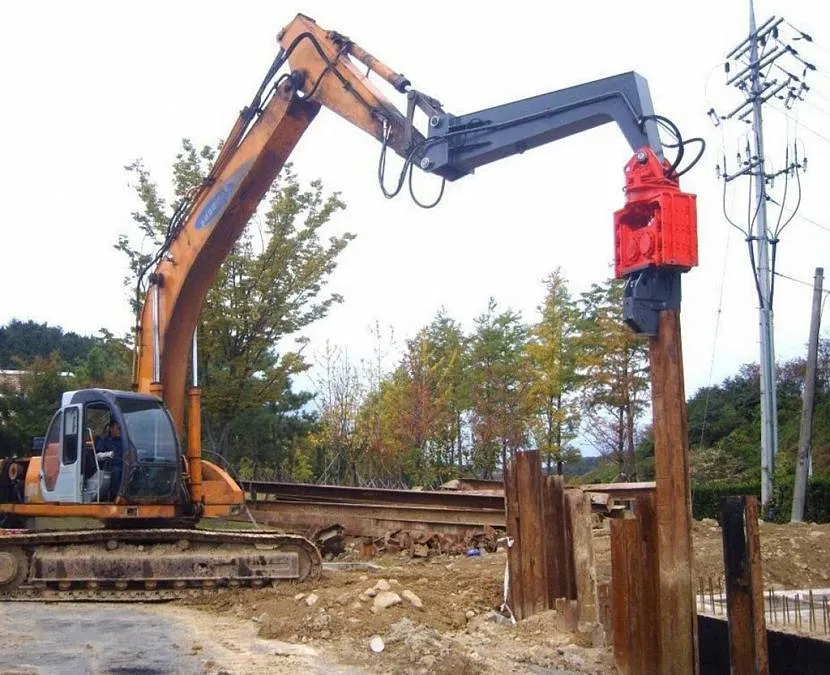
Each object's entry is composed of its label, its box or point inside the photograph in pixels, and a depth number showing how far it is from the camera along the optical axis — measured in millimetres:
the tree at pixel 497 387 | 29281
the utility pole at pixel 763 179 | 22922
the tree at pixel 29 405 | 24312
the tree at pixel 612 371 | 27984
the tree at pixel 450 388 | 29047
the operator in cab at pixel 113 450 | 10133
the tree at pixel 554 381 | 29484
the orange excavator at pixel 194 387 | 8875
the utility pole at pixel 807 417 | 18859
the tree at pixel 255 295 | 18969
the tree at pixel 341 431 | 25438
